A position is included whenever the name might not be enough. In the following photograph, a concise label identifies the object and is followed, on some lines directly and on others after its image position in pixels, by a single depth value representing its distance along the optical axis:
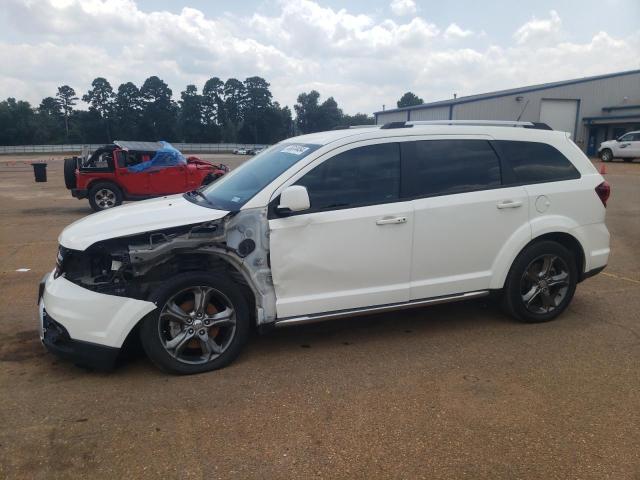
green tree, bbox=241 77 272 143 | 94.38
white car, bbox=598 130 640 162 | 29.23
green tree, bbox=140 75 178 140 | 91.12
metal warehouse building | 37.03
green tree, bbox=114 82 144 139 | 90.81
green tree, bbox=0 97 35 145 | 80.25
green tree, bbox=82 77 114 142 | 95.12
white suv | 3.64
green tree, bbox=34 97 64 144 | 83.00
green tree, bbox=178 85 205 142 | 94.38
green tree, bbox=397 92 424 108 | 114.67
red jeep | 13.78
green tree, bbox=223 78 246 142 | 99.00
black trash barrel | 20.61
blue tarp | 14.00
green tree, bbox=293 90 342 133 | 79.56
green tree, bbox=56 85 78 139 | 101.69
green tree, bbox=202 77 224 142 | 96.62
